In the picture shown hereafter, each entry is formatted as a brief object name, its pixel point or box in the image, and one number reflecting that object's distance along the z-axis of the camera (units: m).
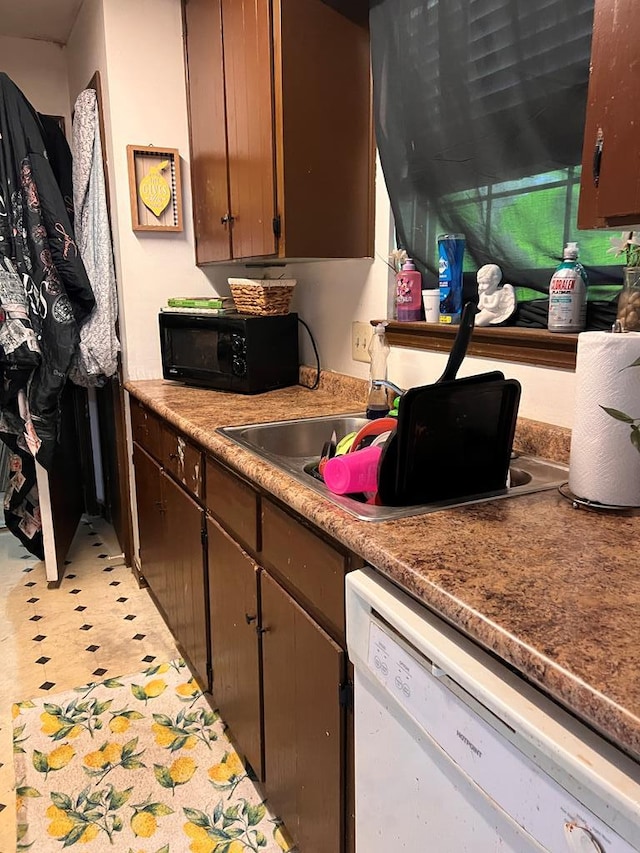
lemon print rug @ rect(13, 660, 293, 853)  1.53
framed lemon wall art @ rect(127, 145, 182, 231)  2.46
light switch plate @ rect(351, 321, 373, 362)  2.03
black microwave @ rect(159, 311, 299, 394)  2.20
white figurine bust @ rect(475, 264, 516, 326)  1.50
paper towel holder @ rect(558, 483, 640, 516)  1.04
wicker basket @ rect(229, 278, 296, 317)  2.25
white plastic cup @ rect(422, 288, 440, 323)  1.70
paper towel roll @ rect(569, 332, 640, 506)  1.00
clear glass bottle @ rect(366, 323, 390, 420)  1.77
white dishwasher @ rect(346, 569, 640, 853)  0.58
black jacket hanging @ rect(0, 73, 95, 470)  2.40
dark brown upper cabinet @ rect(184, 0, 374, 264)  1.79
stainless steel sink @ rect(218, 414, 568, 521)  1.08
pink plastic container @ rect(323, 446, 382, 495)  1.16
